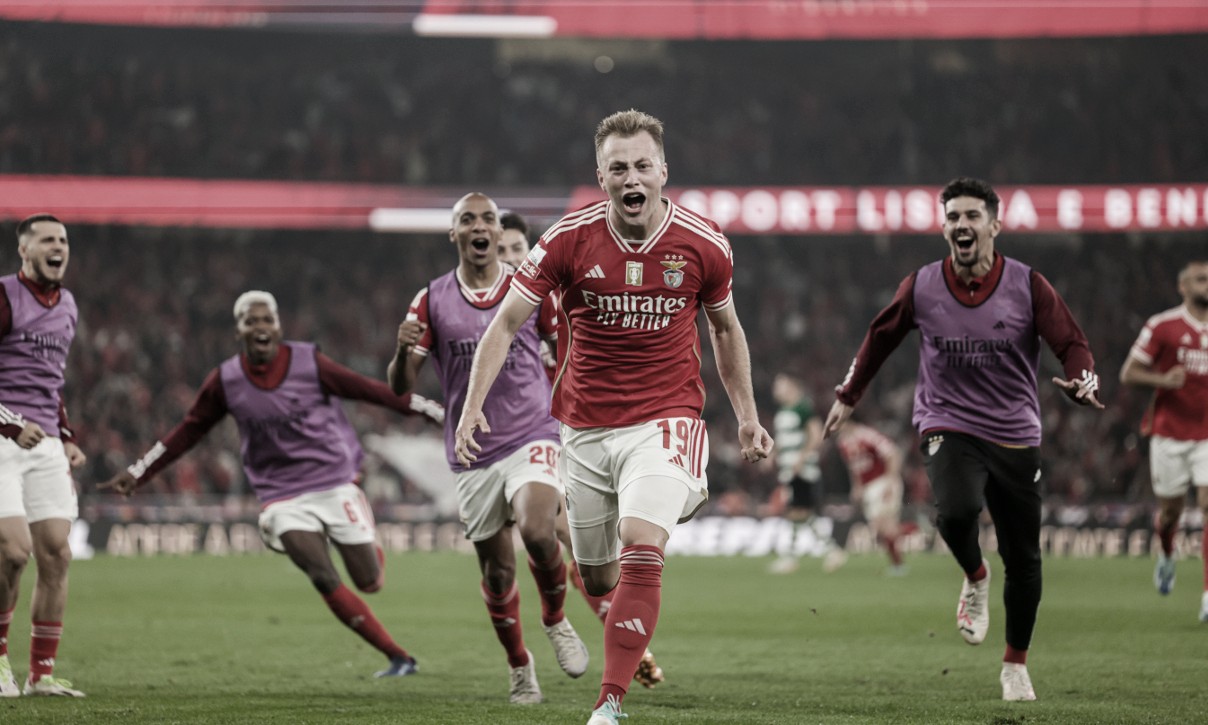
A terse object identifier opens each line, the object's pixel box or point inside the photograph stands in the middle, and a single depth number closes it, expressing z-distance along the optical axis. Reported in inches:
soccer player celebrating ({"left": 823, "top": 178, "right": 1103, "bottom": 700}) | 607.5
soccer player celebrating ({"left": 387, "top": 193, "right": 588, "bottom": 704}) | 644.7
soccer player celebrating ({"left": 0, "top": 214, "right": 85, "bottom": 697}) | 647.8
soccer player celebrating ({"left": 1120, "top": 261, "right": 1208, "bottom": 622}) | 986.1
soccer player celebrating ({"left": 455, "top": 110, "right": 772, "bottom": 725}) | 489.7
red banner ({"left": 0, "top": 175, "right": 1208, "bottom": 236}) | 2225.6
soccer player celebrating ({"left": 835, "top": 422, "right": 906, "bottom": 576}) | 1521.9
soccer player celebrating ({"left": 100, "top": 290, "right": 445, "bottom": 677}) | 768.3
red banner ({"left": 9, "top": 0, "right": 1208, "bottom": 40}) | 2283.5
